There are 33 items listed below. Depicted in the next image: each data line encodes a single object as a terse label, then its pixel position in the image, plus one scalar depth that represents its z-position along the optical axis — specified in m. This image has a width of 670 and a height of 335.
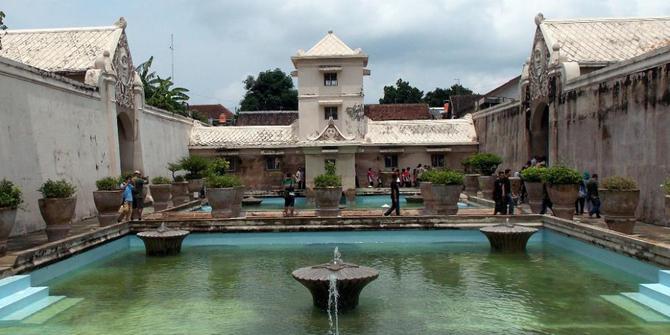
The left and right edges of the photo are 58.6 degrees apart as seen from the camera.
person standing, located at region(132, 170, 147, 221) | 12.87
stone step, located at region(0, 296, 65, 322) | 6.51
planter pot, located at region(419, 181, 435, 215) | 13.57
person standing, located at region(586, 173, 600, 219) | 12.61
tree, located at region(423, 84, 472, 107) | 61.12
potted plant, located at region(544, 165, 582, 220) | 11.41
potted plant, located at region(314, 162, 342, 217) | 13.08
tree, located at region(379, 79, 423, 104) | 58.47
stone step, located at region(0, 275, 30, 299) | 6.89
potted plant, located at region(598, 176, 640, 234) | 9.38
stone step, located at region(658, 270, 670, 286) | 6.95
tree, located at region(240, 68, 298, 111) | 50.97
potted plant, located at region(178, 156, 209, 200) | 19.33
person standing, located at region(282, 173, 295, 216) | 13.87
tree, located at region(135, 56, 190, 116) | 31.44
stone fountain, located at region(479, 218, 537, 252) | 10.24
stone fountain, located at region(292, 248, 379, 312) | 6.50
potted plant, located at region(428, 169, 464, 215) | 12.73
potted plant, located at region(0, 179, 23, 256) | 8.23
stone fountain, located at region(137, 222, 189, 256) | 10.50
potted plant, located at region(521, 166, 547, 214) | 12.81
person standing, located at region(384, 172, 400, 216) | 13.23
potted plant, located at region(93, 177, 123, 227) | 12.02
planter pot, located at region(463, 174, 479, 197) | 20.67
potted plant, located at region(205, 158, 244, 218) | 12.80
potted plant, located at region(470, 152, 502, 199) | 18.33
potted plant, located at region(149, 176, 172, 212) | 16.11
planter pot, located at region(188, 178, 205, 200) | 19.36
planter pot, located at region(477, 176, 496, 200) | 18.11
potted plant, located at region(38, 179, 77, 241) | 10.05
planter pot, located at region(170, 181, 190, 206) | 17.53
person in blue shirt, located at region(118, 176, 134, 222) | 12.47
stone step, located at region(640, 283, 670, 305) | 6.62
